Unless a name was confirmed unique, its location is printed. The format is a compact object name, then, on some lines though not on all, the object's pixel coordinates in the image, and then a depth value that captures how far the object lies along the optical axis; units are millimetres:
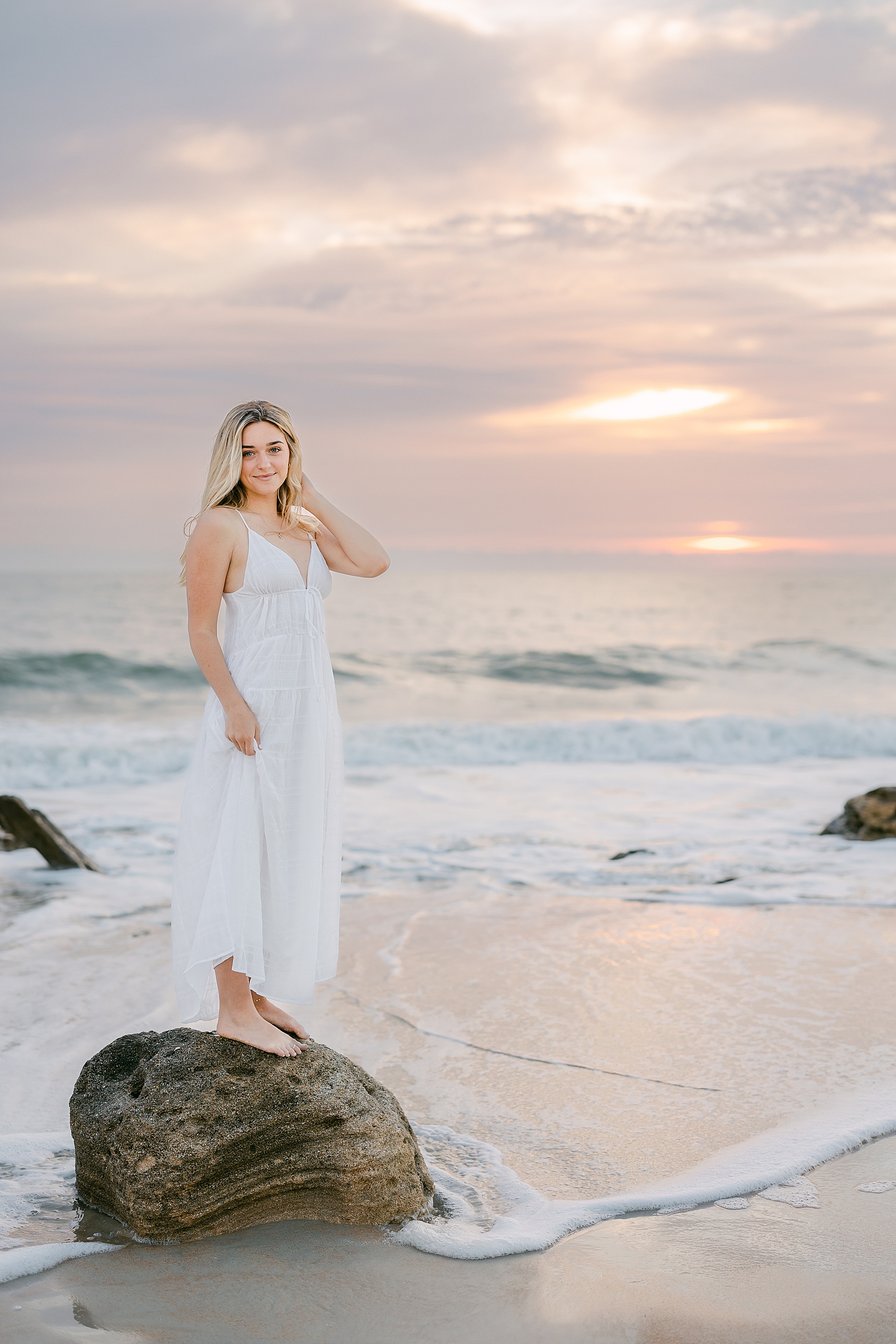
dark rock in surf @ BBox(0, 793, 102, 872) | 8539
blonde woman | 3477
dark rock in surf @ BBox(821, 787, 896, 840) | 9297
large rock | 3289
